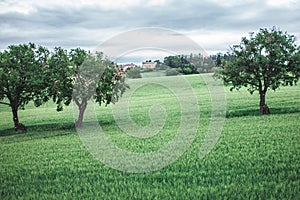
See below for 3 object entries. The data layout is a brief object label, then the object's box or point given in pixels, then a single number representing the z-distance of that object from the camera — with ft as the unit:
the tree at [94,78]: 88.89
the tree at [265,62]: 97.86
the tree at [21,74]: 89.45
